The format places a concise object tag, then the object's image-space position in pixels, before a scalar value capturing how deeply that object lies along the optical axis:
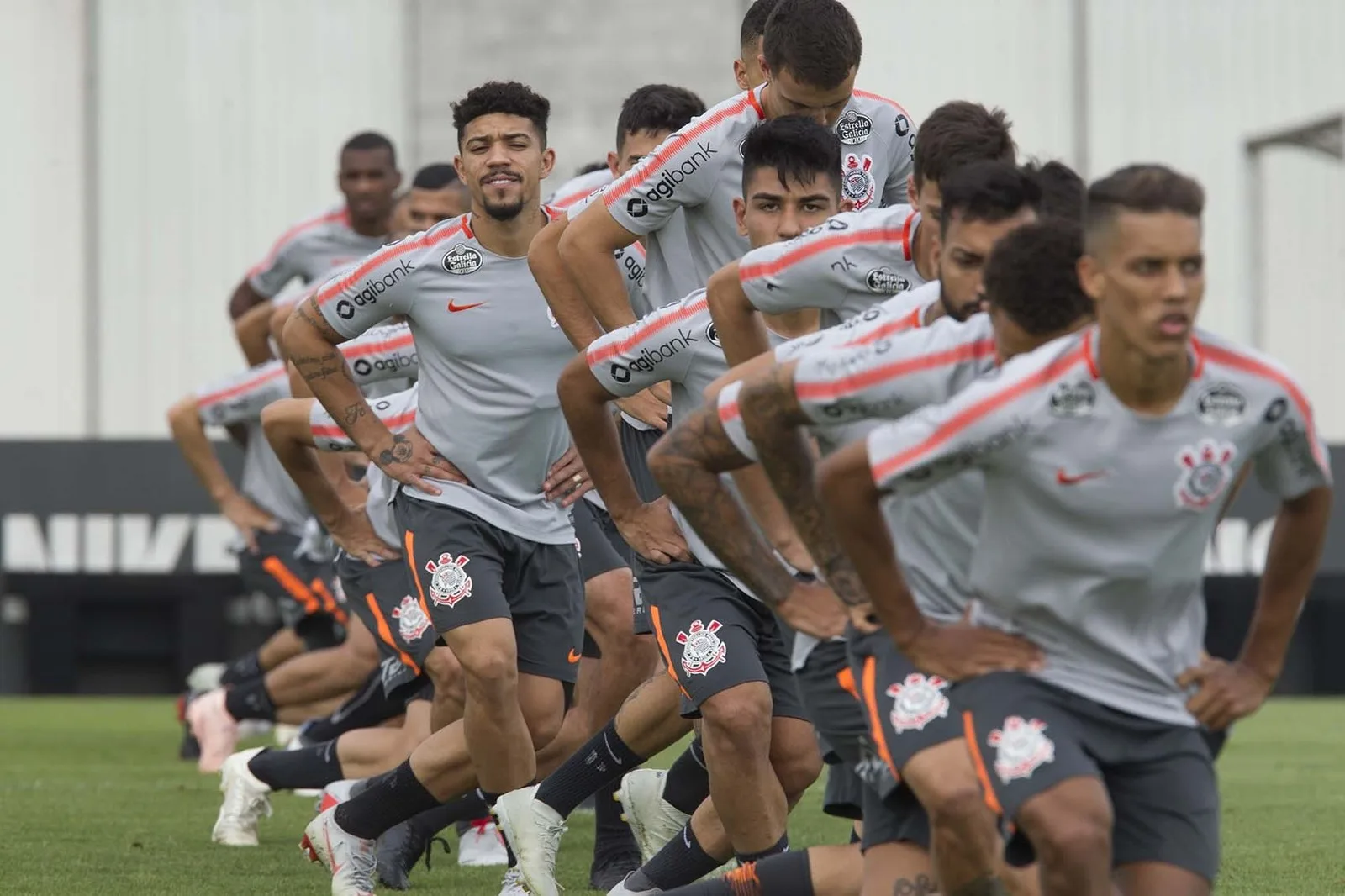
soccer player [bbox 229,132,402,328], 24.37
